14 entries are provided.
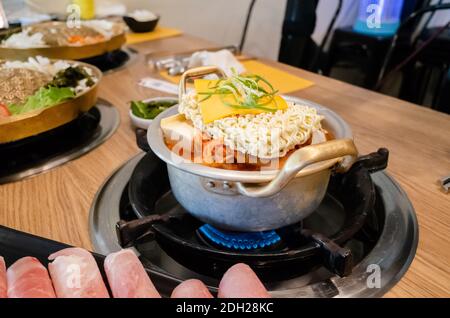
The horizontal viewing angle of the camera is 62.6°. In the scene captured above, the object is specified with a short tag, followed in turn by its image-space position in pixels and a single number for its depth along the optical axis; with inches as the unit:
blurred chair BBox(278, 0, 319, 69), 96.6
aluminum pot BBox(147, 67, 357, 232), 19.9
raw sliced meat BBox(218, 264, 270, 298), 19.3
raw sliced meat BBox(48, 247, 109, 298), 19.7
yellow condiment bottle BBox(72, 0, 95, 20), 92.6
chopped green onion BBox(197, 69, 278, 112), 25.9
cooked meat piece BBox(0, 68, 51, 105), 38.4
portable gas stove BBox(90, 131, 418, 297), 22.5
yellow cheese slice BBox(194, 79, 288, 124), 25.0
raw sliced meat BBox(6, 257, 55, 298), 19.4
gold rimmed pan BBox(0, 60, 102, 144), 34.1
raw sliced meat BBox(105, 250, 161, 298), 19.5
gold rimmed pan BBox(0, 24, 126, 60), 55.1
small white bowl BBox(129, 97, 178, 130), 42.4
